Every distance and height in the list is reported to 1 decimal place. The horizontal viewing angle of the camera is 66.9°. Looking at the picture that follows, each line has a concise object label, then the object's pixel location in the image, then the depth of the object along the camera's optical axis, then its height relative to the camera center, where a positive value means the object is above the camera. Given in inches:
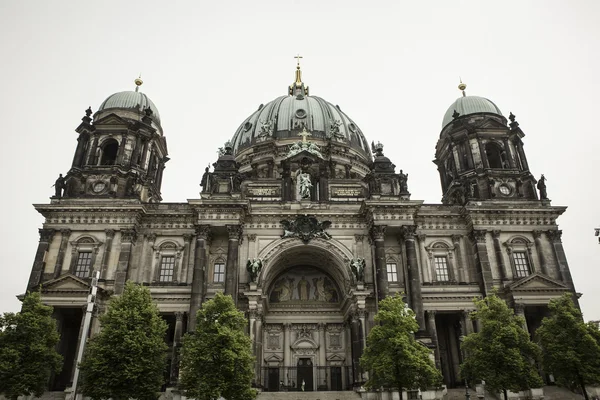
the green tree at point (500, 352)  960.3 +96.9
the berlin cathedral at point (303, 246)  1278.3 +426.7
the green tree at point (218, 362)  906.1 +73.7
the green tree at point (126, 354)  935.0 +92.2
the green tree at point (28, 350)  958.4 +104.2
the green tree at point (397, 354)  932.0 +89.4
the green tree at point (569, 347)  1002.7 +110.9
